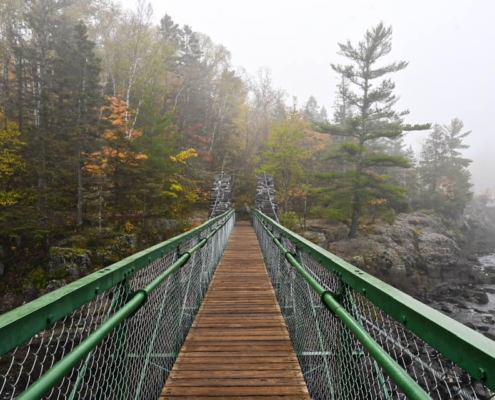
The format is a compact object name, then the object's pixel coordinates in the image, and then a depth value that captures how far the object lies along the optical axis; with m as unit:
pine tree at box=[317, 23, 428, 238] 17.12
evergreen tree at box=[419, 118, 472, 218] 31.02
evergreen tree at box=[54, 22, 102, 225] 14.77
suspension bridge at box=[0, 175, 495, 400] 1.07
